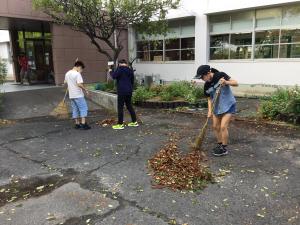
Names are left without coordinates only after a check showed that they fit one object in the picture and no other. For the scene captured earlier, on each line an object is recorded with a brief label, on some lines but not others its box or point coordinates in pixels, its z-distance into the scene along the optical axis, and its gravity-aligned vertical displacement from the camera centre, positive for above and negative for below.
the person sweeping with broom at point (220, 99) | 4.23 -0.58
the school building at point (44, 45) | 10.55 +1.10
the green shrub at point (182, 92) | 8.45 -0.92
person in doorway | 12.65 +0.05
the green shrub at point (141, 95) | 8.82 -1.02
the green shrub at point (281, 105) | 5.97 -1.01
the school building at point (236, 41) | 9.17 +0.95
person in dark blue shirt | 6.19 -0.46
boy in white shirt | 6.23 -0.65
